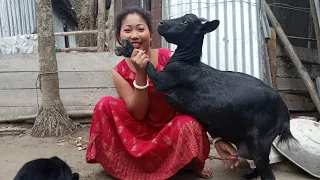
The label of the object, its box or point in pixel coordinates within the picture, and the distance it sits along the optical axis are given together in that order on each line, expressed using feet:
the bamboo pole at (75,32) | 13.17
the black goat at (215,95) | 5.51
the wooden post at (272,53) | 10.57
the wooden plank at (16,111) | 10.97
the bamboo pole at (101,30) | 12.31
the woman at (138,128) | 5.77
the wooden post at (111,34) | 11.99
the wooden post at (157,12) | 10.77
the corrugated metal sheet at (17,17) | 20.74
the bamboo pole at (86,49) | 14.35
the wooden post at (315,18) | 10.14
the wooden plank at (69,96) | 11.06
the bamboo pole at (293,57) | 10.30
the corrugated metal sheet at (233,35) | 10.06
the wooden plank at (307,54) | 12.69
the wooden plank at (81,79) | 11.12
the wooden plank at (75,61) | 11.15
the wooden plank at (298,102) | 11.98
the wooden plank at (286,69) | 12.04
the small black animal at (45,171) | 3.78
